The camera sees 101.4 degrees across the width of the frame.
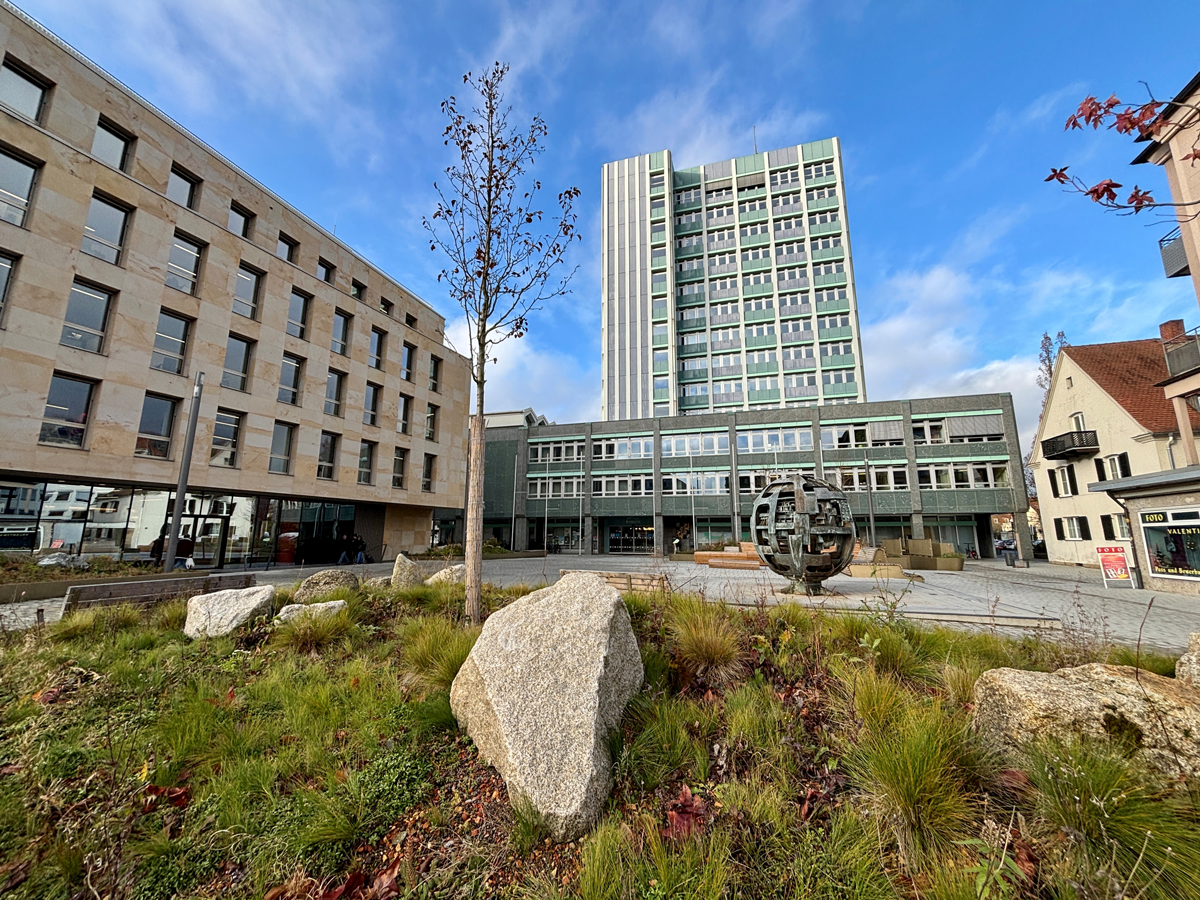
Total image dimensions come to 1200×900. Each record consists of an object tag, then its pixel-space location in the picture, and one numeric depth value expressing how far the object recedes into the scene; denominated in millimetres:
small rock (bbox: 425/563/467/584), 9704
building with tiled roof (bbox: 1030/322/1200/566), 23766
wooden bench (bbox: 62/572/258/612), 8312
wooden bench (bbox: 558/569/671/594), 7195
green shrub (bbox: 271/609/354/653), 6375
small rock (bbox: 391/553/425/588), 10531
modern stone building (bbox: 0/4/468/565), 15688
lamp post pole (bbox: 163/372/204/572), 14260
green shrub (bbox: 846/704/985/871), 2766
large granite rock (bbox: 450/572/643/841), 3326
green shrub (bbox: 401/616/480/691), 4852
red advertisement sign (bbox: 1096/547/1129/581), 16234
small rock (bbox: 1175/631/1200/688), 3721
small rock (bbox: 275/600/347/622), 7044
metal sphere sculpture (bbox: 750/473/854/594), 10234
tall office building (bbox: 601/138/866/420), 52094
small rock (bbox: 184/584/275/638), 6945
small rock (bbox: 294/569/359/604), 8388
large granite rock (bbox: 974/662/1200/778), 2936
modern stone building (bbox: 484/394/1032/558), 37969
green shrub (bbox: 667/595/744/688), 4914
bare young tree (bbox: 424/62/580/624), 7746
